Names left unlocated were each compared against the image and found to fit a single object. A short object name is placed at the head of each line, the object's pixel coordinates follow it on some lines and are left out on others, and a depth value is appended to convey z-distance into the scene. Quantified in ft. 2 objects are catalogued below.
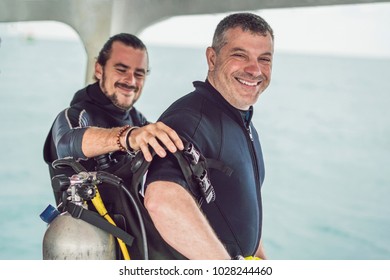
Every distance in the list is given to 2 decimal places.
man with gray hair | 3.49
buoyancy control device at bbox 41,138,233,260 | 3.45
